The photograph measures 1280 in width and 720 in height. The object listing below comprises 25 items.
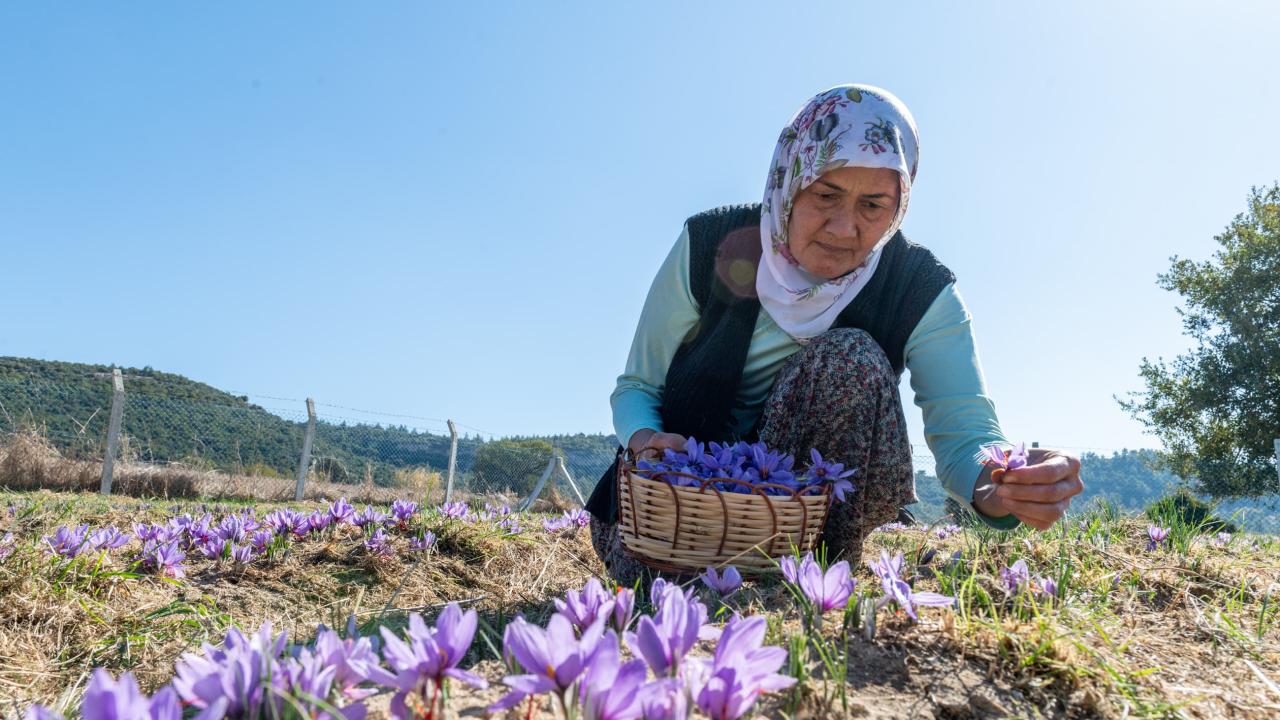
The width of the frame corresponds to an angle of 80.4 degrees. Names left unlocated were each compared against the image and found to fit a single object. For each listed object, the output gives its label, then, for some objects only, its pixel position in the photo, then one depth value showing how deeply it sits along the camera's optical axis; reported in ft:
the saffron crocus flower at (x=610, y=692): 2.48
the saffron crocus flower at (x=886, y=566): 4.36
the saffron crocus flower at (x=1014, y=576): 5.03
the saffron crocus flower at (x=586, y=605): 3.56
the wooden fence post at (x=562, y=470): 44.82
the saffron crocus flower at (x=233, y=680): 2.59
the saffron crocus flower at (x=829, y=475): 6.45
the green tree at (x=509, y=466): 56.49
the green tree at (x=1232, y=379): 56.90
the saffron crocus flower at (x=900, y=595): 4.01
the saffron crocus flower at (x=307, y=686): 2.65
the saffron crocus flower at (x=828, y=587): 4.13
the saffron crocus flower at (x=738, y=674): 2.69
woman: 7.39
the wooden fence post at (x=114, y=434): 34.66
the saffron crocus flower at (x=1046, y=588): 4.97
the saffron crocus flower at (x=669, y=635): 2.98
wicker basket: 6.07
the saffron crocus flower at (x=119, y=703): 2.11
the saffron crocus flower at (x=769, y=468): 6.31
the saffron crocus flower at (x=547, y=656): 2.60
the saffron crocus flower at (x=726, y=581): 5.23
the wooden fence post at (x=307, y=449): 39.14
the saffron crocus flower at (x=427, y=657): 2.68
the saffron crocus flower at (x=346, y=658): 2.88
